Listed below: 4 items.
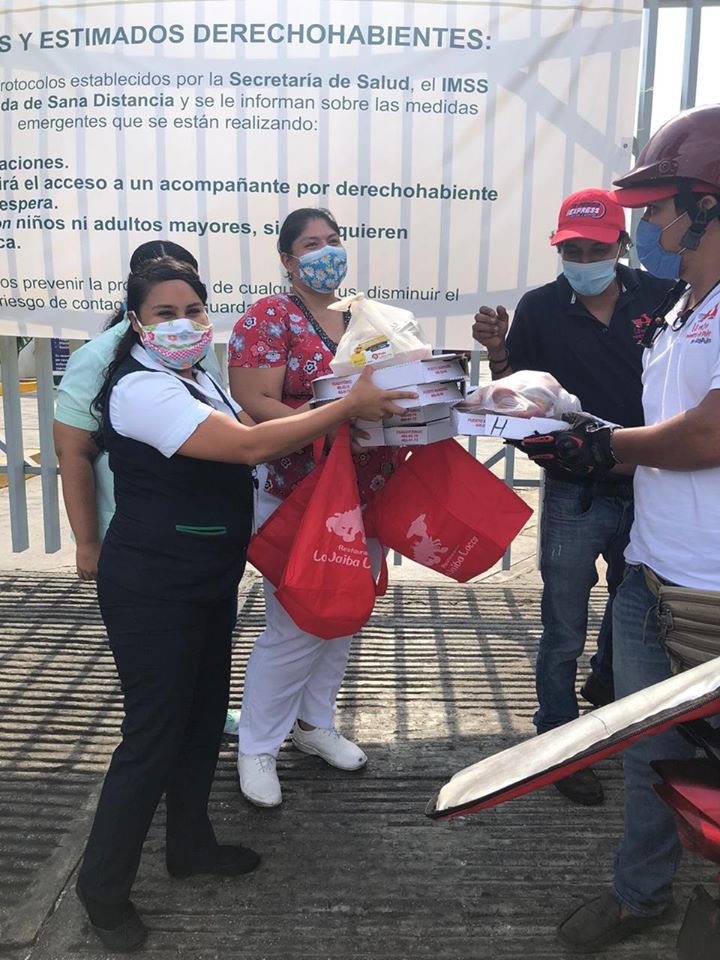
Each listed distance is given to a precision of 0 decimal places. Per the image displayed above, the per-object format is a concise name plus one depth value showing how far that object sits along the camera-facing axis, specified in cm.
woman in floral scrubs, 281
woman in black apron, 221
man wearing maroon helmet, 191
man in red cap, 289
